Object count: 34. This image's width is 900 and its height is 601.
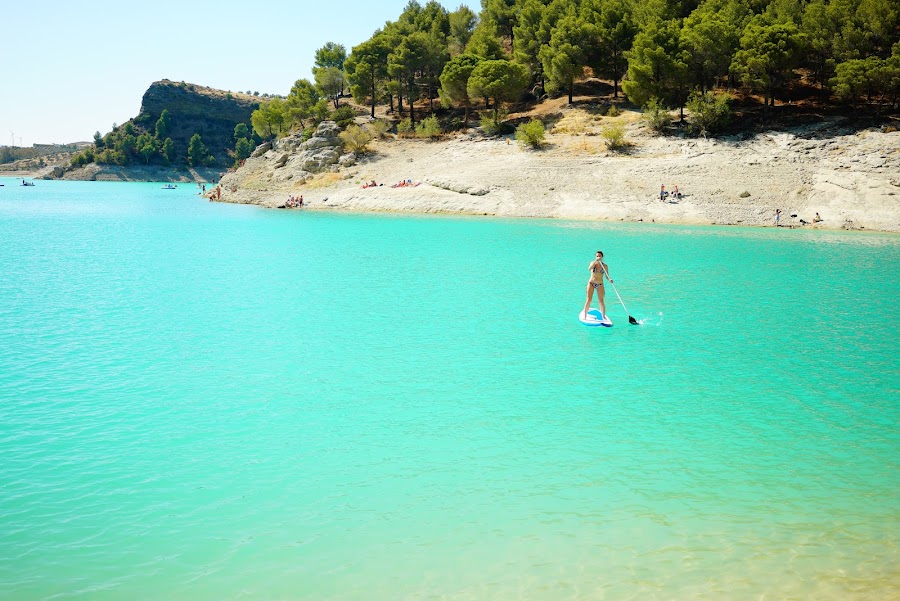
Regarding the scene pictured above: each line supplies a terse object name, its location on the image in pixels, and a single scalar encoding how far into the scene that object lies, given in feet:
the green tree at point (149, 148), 555.28
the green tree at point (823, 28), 207.10
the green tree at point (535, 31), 272.88
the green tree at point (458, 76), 250.78
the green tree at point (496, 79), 238.68
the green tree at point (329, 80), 319.68
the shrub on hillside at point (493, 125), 236.43
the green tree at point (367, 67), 280.47
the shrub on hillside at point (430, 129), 252.01
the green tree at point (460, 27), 324.19
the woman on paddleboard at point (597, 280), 62.23
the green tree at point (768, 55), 198.29
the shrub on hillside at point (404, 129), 260.58
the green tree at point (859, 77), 183.21
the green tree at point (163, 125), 597.11
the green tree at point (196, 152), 564.30
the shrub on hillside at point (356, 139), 245.04
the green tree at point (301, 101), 306.14
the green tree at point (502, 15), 325.01
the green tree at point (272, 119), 342.03
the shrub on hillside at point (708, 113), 194.70
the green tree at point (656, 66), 213.87
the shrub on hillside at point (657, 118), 206.39
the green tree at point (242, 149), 565.94
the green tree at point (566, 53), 241.76
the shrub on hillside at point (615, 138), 197.67
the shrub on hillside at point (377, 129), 261.24
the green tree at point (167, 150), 561.84
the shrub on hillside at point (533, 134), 211.00
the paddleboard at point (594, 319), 62.49
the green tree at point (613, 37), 244.42
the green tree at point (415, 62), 276.41
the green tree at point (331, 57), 357.41
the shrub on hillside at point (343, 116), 264.72
